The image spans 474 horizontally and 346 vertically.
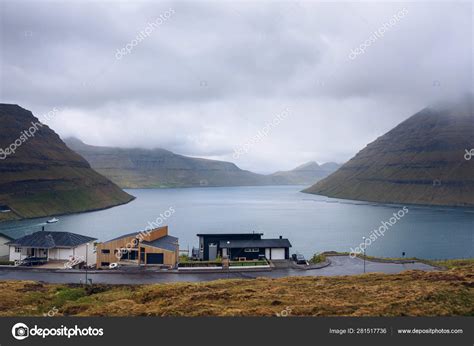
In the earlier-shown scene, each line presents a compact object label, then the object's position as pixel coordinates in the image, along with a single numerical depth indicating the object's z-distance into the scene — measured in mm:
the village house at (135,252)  48156
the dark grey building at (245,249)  52712
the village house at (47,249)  50375
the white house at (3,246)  53775
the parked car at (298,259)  50250
